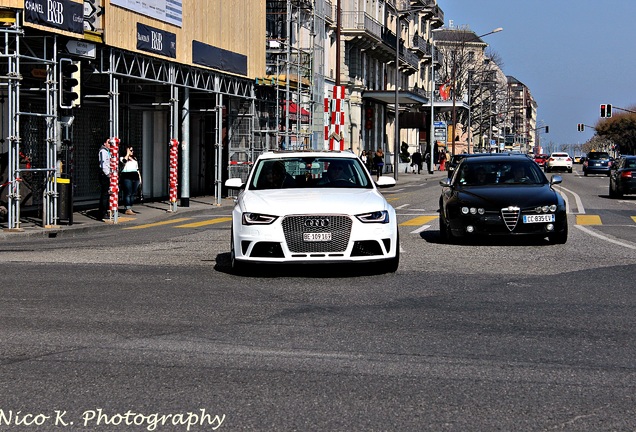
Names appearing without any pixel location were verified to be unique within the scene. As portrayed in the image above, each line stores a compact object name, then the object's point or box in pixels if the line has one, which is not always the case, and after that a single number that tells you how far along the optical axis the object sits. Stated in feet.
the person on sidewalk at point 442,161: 296.71
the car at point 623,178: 116.16
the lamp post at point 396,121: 192.88
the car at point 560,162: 289.74
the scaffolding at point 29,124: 67.46
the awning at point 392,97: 212.84
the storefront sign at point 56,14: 68.28
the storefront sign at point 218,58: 100.27
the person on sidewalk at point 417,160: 245.06
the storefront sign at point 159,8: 85.92
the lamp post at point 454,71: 257.55
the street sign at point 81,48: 75.05
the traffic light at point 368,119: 218.18
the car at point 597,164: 249.55
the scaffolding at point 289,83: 123.95
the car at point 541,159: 328.70
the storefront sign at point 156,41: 87.38
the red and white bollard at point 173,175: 94.02
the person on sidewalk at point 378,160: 190.80
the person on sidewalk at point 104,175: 80.74
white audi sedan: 38.68
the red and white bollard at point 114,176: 79.56
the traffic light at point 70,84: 73.26
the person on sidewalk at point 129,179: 84.69
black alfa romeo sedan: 52.24
